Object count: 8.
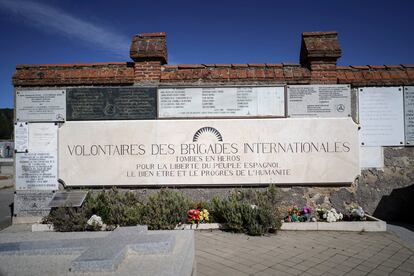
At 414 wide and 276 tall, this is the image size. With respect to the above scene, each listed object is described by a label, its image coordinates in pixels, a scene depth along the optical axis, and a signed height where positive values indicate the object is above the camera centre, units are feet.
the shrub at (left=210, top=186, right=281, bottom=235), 19.47 -4.59
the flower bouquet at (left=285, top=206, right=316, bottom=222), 21.45 -5.04
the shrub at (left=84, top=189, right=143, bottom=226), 20.22 -4.32
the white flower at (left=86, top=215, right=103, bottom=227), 19.81 -4.99
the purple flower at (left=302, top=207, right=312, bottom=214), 21.70 -4.72
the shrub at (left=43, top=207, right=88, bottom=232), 19.81 -4.93
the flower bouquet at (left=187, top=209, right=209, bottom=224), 20.92 -4.95
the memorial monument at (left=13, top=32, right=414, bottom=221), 23.17 +0.70
